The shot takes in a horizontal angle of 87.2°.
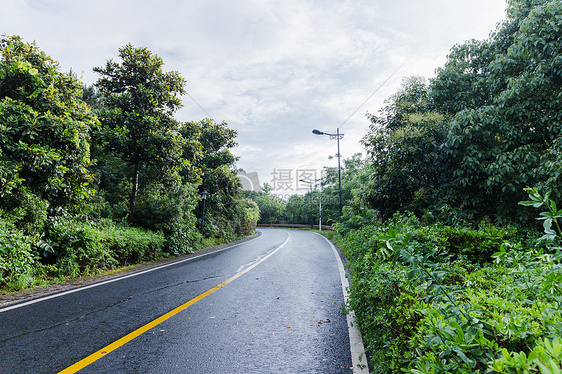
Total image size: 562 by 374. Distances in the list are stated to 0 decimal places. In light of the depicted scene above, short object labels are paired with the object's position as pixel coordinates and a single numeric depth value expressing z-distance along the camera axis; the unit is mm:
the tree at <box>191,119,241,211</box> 18250
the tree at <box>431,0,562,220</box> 5836
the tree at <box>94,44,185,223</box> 10961
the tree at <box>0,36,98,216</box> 6680
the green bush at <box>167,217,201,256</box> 12180
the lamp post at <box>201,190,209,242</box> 16453
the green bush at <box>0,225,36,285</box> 5749
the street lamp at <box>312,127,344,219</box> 23391
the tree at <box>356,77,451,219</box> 8172
